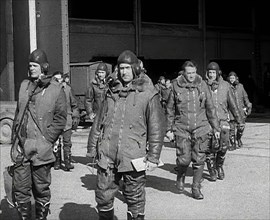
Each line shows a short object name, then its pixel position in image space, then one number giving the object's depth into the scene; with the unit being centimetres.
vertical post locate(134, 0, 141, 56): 2748
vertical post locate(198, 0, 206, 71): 3061
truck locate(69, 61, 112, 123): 2058
